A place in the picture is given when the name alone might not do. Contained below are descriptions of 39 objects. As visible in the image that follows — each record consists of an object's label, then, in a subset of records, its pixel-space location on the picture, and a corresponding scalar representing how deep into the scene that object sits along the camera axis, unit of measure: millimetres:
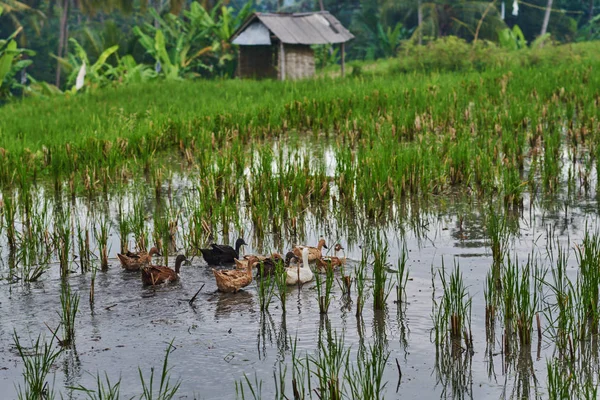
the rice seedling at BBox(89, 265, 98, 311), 8962
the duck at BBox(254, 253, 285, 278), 9543
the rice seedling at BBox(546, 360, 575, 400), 5858
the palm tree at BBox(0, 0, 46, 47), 55901
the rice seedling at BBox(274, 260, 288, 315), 8481
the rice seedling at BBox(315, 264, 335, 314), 8514
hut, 41006
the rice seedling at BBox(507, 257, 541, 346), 7491
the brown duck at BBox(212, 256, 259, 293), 9162
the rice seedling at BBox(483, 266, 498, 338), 7959
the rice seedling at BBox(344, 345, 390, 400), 6124
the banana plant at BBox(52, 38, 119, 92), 36515
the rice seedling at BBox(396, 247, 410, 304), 8761
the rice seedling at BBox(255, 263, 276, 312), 8467
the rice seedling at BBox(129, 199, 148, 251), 11007
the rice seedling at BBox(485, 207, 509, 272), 10018
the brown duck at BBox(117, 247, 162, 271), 10071
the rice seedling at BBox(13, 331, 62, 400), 6431
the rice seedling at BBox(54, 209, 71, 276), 10178
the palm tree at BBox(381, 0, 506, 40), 56083
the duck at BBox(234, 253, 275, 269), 9831
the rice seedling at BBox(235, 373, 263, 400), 6620
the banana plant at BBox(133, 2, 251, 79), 44615
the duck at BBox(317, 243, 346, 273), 9924
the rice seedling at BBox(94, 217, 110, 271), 10332
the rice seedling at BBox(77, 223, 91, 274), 10238
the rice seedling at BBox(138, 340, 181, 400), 6415
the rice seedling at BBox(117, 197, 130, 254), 10983
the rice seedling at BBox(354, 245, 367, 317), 8474
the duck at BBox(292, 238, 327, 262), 10171
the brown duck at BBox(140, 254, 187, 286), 9456
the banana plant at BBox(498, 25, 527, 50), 48347
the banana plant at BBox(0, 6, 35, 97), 34425
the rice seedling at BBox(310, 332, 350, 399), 6275
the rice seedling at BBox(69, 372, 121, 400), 6563
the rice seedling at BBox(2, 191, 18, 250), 11655
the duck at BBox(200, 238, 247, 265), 10225
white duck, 9466
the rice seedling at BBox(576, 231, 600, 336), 7792
